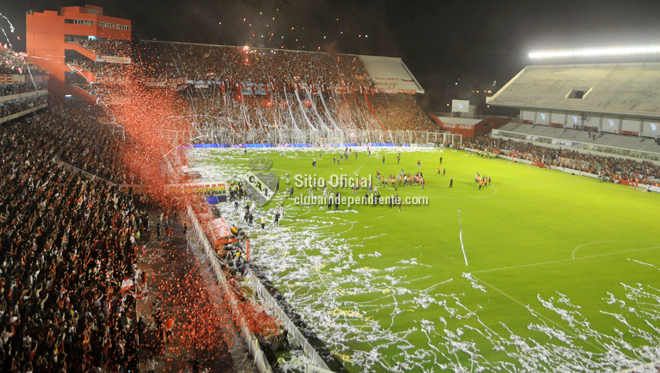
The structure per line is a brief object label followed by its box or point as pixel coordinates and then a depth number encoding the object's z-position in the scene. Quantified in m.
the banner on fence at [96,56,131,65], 52.69
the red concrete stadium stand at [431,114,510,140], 68.19
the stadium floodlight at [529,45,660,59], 51.56
